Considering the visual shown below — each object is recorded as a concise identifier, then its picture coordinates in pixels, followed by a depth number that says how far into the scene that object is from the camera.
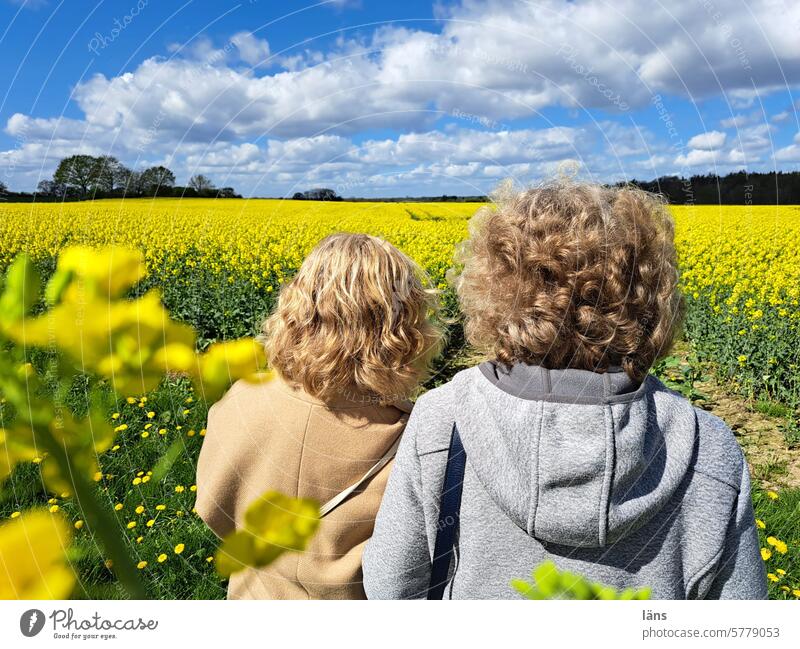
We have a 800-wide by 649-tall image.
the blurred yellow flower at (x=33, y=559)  0.25
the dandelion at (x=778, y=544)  2.21
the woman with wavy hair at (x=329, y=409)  1.03
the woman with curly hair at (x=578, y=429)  0.84
